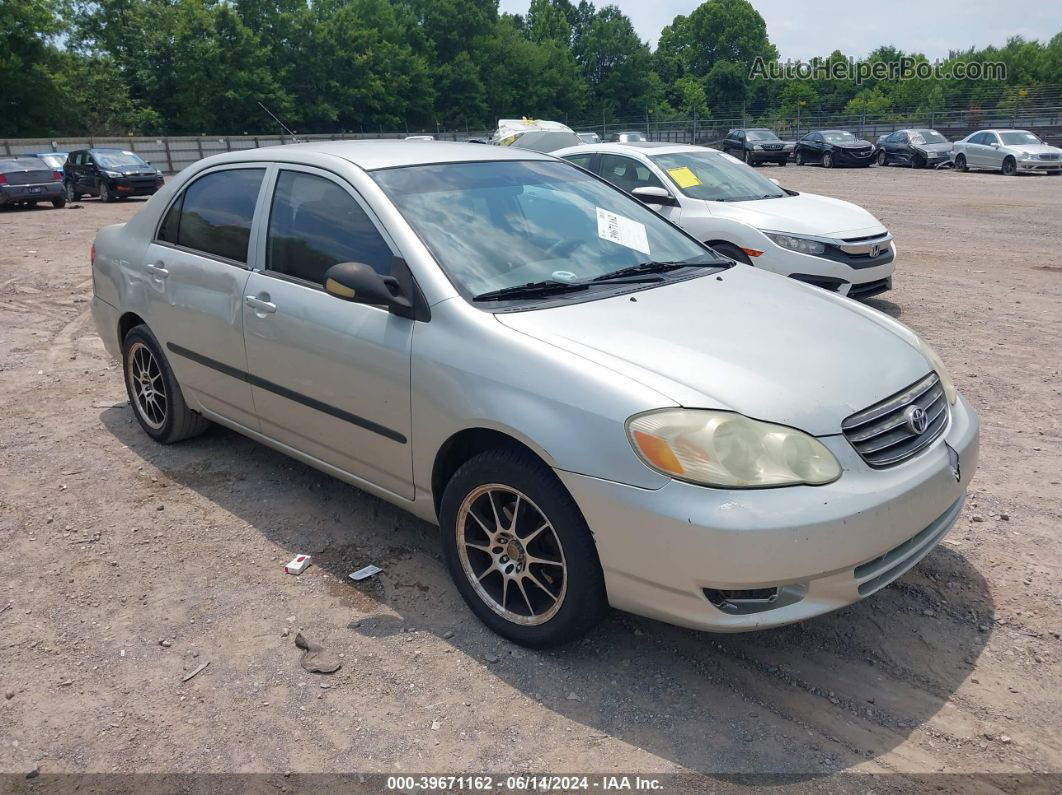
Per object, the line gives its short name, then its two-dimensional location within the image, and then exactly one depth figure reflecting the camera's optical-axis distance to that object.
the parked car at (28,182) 21.86
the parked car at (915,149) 30.56
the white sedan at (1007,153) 26.45
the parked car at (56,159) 25.26
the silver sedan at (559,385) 2.67
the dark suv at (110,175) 24.31
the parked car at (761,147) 35.75
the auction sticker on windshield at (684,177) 8.62
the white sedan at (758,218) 7.75
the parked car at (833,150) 32.53
